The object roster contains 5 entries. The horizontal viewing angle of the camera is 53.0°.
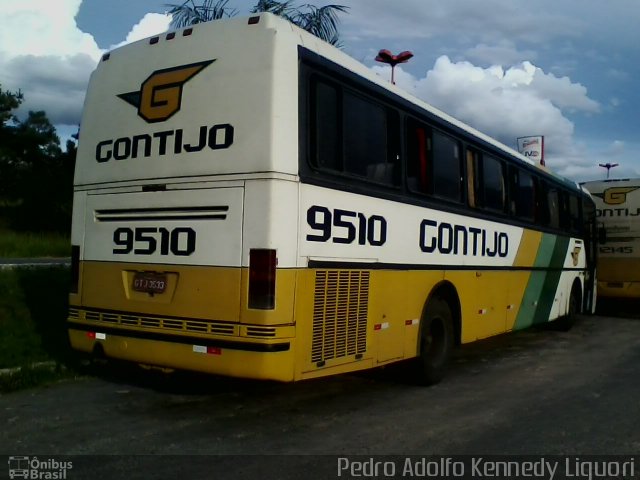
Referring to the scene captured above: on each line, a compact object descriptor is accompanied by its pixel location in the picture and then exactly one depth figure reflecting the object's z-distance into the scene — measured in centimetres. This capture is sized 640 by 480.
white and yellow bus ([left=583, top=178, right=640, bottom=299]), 1578
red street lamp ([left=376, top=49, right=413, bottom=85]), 1412
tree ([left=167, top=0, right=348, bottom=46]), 1359
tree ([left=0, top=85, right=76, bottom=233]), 3597
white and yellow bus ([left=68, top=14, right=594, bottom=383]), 527
